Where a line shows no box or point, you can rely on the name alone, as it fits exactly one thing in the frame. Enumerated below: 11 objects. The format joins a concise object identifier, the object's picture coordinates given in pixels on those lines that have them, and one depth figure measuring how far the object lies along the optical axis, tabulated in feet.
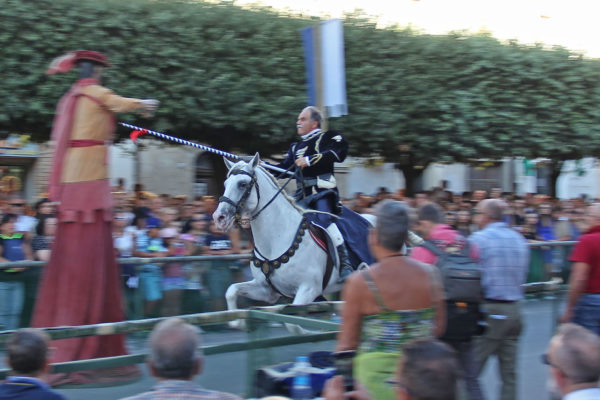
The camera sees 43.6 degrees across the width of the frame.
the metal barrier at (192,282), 24.45
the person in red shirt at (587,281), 19.04
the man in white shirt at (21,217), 29.27
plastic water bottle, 13.09
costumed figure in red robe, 18.86
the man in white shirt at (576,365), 10.05
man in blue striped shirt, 18.94
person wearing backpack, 16.81
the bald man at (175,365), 9.22
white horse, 24.79
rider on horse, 25.86
